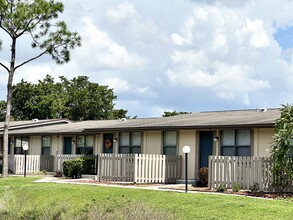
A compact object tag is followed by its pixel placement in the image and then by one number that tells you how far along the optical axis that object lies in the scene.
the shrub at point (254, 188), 18.71
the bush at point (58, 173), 28.85
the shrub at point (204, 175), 22.25
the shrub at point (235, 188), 18.98
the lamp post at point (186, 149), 19.07
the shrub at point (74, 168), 27.23
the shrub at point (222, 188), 19.34
